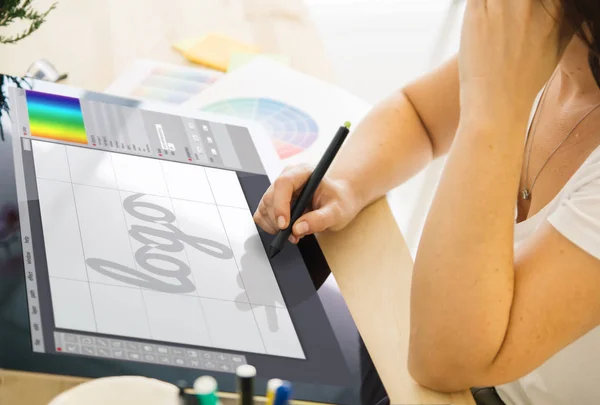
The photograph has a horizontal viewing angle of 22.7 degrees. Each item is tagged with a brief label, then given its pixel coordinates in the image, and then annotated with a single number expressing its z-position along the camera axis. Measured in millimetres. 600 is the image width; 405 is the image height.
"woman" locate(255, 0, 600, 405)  1268
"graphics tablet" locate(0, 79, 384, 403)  1214
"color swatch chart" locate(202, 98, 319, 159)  1630
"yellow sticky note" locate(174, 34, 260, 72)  1750
